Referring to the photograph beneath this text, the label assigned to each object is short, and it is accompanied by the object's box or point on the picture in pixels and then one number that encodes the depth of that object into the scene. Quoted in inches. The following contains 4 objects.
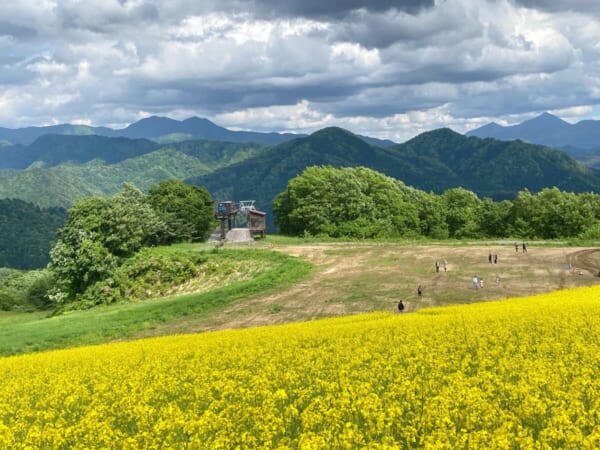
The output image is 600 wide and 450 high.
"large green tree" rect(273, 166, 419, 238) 4215.1
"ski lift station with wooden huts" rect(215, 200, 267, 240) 3710.6
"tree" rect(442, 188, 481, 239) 4744.1
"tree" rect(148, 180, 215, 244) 3767.2
